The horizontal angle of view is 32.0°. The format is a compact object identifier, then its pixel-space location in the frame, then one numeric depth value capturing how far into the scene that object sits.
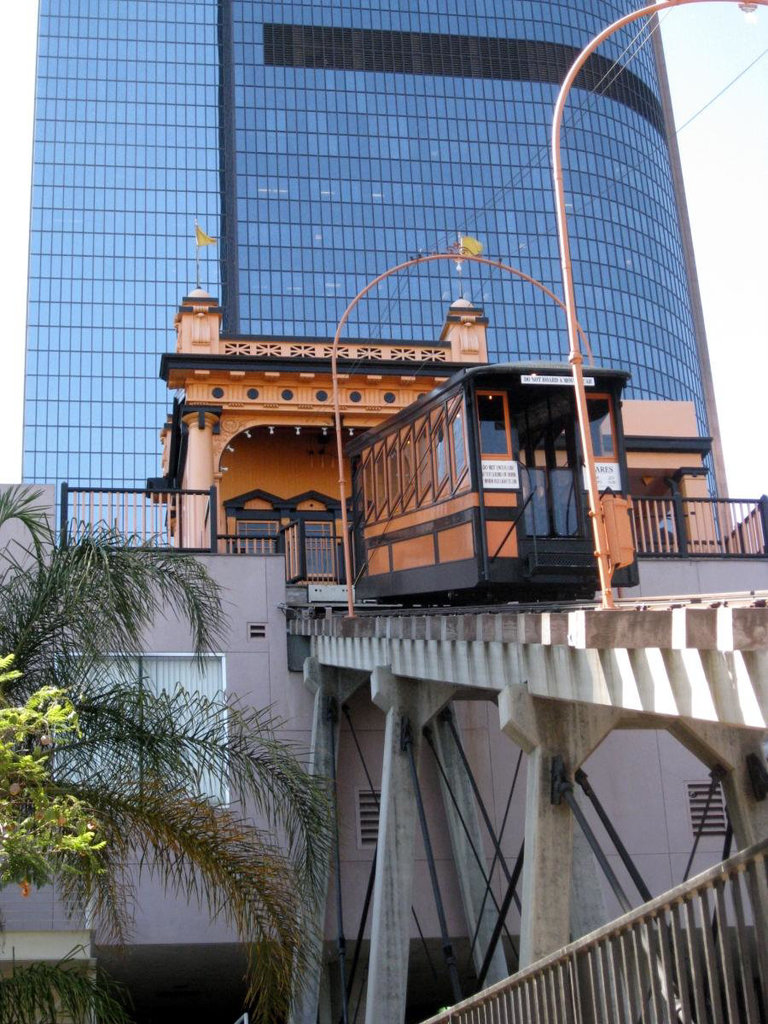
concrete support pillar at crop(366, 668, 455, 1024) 14.14
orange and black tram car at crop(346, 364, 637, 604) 15.06
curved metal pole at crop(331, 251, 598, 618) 16.45
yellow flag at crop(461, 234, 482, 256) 23.28
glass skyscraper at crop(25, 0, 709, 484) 103.88
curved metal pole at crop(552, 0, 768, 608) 8.83
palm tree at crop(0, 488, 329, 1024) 10.67
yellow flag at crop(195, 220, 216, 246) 33.28
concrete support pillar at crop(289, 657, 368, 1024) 15.90
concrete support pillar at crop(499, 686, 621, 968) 9.80
